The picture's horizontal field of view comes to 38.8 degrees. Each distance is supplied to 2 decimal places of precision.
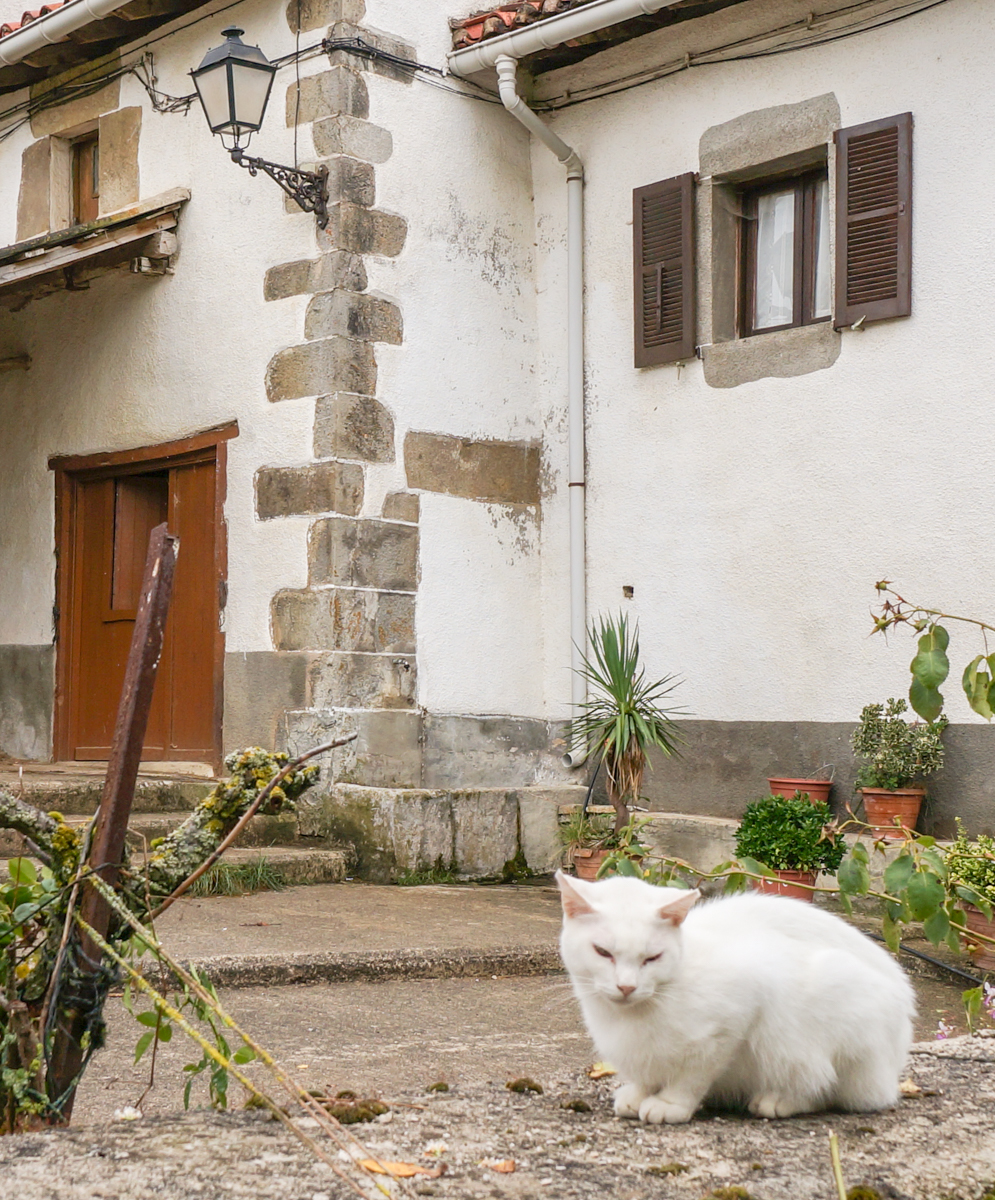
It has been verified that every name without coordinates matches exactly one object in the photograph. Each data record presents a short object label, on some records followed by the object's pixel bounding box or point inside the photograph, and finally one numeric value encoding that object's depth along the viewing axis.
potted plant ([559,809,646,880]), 7.09
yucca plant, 6.97
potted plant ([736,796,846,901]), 6.02
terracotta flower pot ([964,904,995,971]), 5.19
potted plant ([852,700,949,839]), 6.56
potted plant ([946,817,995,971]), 5.09
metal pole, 1.98
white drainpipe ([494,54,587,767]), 8.19
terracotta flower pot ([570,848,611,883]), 7.07
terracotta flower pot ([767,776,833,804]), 6.96
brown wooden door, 8.98
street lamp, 6.97
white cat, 2.17
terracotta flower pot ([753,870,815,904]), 5.96
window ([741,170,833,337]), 7.43
